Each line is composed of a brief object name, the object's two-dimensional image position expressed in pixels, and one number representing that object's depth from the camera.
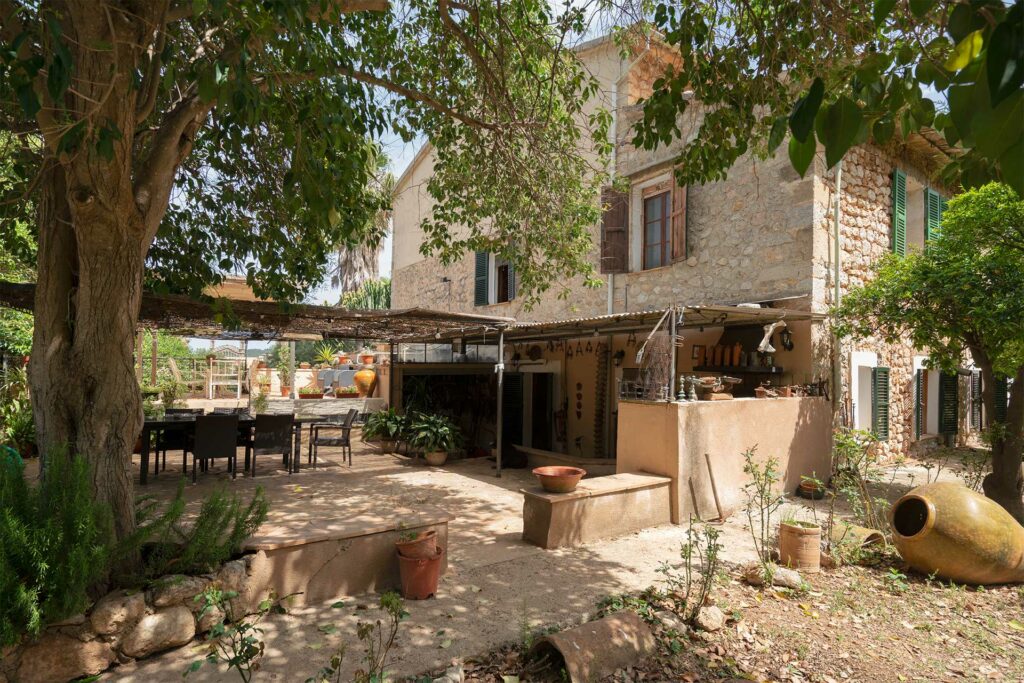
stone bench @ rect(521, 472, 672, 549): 5.20
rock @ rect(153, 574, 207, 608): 3.20
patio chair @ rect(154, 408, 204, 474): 7.45
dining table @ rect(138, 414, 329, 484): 6.84
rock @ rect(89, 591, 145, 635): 2.98
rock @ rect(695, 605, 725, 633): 3.64
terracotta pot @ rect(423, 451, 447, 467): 9.59
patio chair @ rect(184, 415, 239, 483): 6.97
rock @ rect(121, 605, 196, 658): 3.09
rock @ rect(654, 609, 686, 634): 3.57
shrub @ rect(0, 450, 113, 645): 2.60
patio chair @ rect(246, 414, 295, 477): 7.48
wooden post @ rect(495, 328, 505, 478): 8.62
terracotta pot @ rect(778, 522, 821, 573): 4.63
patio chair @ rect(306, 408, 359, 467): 8.68
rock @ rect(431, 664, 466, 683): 2.82
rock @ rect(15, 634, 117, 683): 2.80
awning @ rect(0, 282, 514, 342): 6.02
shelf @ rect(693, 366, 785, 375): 7.31
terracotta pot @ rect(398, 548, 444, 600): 3.97
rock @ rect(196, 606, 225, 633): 3.37
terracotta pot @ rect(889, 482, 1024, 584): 4.34
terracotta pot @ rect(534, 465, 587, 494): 5.25
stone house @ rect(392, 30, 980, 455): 7.44
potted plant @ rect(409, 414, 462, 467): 9.63
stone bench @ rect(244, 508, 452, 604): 3.76
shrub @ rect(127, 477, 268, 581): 3.33
